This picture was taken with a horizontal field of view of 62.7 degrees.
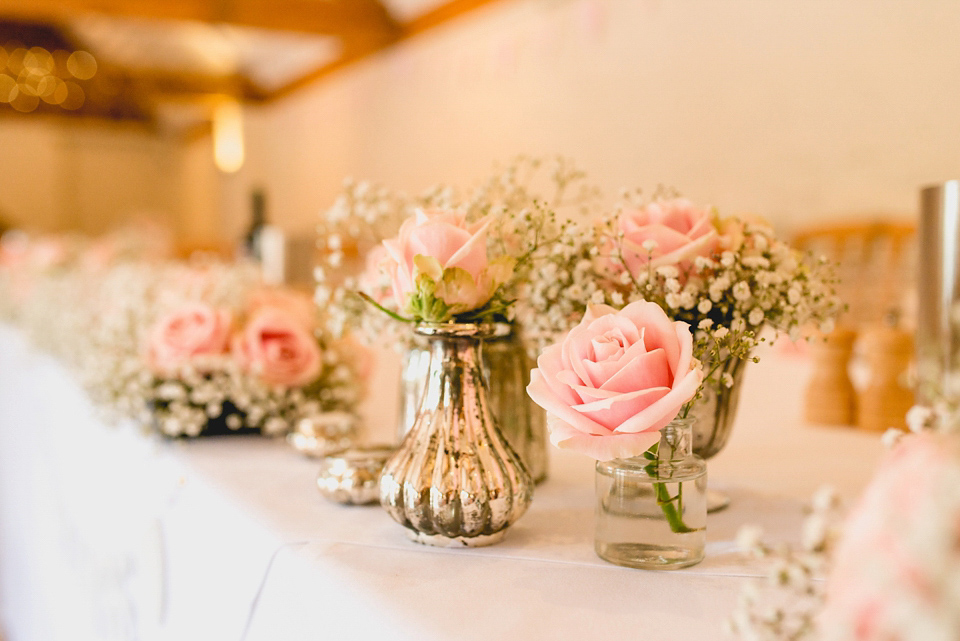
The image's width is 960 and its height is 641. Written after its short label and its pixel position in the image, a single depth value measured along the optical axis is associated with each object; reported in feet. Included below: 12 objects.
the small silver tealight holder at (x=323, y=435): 3.41
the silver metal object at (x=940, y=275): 2.85
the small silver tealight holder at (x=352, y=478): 2.69
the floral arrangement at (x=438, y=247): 2.14
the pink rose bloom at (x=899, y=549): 0.93
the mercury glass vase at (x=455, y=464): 2.21
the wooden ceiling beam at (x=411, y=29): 18.76
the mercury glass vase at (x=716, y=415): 2.56
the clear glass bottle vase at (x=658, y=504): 2.04
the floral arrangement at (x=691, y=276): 2.30
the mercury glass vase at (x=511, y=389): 2.87
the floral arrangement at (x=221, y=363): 3.81
